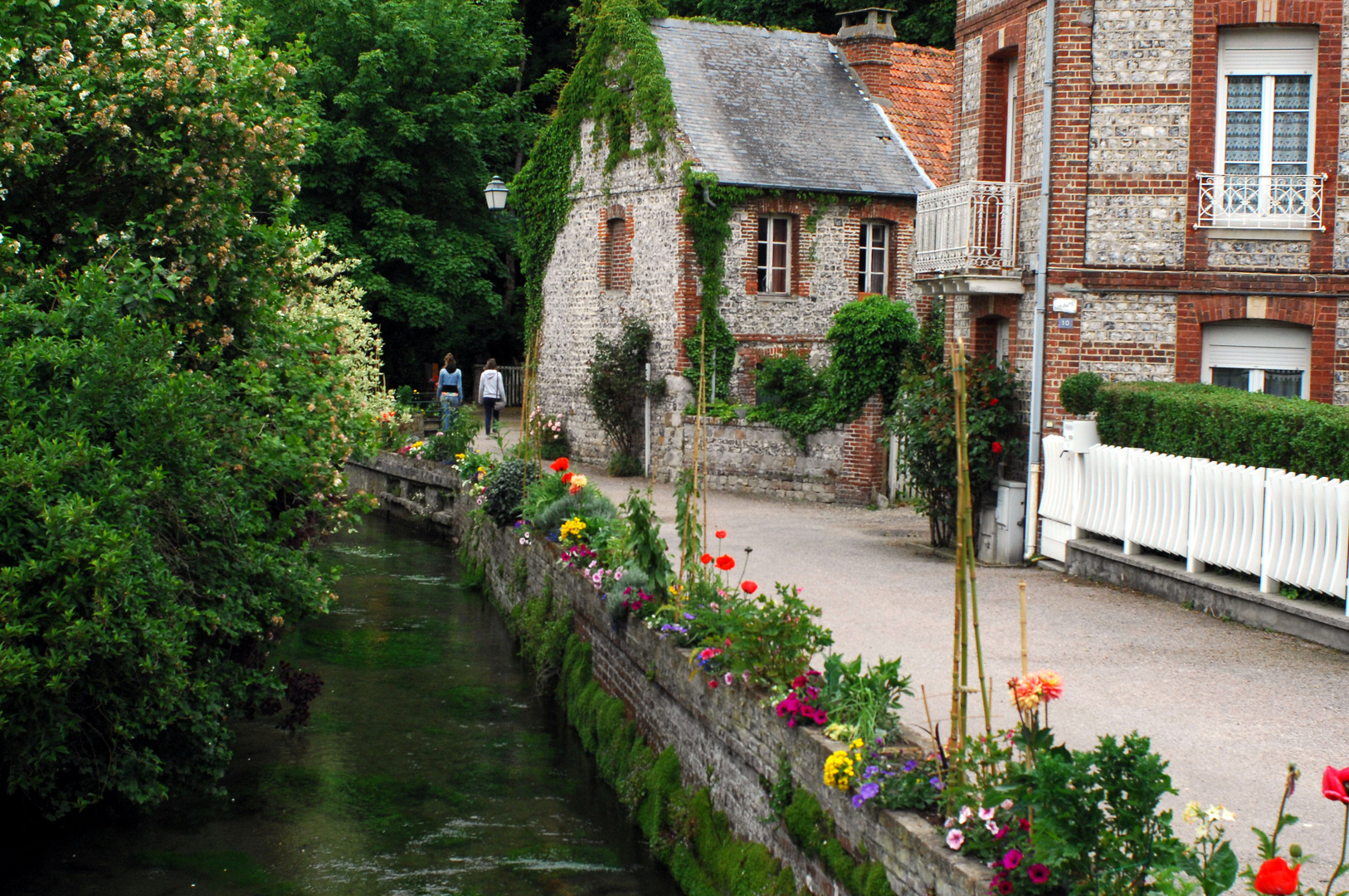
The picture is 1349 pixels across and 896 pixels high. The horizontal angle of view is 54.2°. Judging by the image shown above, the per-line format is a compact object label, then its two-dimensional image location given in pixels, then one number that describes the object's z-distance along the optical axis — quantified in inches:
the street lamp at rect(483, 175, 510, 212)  869.8
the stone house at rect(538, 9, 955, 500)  879.1
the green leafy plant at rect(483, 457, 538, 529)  614.2
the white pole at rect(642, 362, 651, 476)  898.7
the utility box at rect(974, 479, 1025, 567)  552.7
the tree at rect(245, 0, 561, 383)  1299.2
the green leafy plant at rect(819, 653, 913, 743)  244.1
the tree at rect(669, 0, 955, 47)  1248.2
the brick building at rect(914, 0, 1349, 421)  510.9
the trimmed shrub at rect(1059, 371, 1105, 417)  520.4
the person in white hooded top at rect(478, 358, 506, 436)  1056.2
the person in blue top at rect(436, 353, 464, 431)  972.5
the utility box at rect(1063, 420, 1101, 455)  513.7
